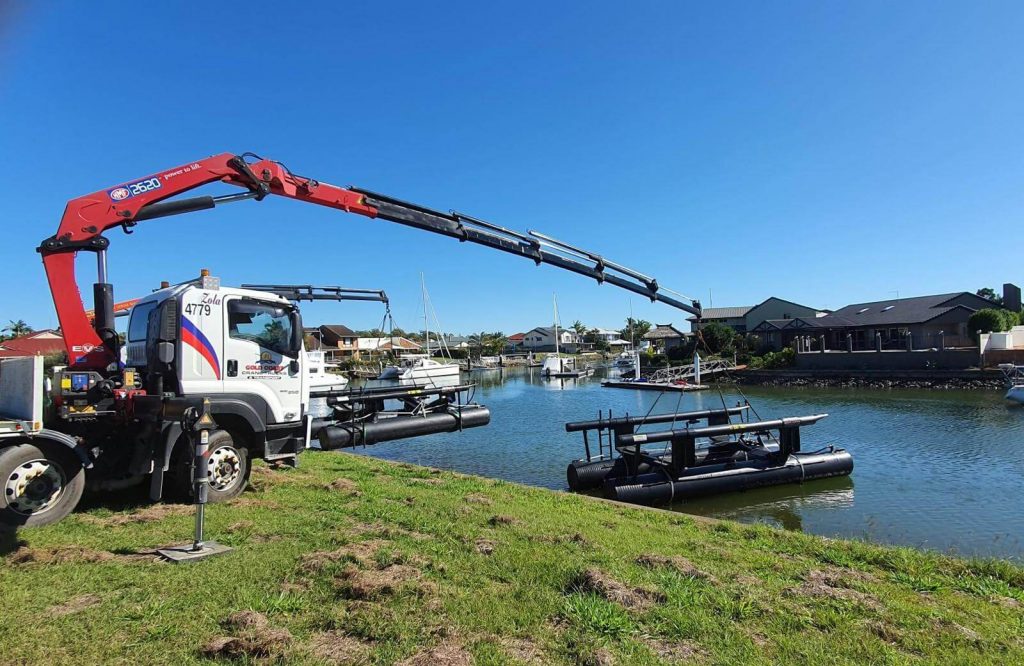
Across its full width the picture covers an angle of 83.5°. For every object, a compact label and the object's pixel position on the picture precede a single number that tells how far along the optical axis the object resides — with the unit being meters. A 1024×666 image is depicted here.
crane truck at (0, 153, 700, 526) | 6.69
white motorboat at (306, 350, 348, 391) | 39.12
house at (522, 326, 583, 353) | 141.50
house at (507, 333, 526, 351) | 157.00
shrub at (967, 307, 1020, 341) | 48.81
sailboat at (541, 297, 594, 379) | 77.25
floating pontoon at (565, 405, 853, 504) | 12.66
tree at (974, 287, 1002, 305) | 95.56
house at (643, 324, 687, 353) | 86.78
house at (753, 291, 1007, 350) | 54.44
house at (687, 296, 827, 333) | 84.19
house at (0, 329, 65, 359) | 33.21
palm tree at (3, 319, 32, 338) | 70.57
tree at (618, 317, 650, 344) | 139.31
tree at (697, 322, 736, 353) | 66.06
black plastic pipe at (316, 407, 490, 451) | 11.33
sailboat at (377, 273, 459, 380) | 49.33
